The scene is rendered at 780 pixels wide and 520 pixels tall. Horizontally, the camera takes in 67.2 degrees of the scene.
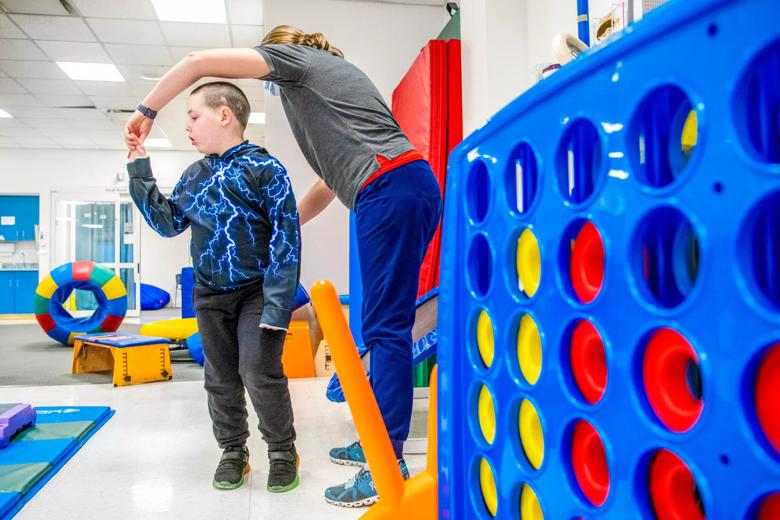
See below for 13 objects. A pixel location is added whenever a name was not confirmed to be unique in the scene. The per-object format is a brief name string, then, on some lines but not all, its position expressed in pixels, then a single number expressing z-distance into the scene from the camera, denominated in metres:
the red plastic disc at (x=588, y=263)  0.37
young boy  1.35
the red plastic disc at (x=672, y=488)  0.32
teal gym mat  1.33
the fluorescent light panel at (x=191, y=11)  4.11
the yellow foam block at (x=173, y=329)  3.97
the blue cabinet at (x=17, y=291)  8.68
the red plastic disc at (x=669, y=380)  0.31
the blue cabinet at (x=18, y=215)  8.75
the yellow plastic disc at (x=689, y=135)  0.36
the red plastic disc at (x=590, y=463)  0.37
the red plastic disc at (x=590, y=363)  0.37
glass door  8.45
